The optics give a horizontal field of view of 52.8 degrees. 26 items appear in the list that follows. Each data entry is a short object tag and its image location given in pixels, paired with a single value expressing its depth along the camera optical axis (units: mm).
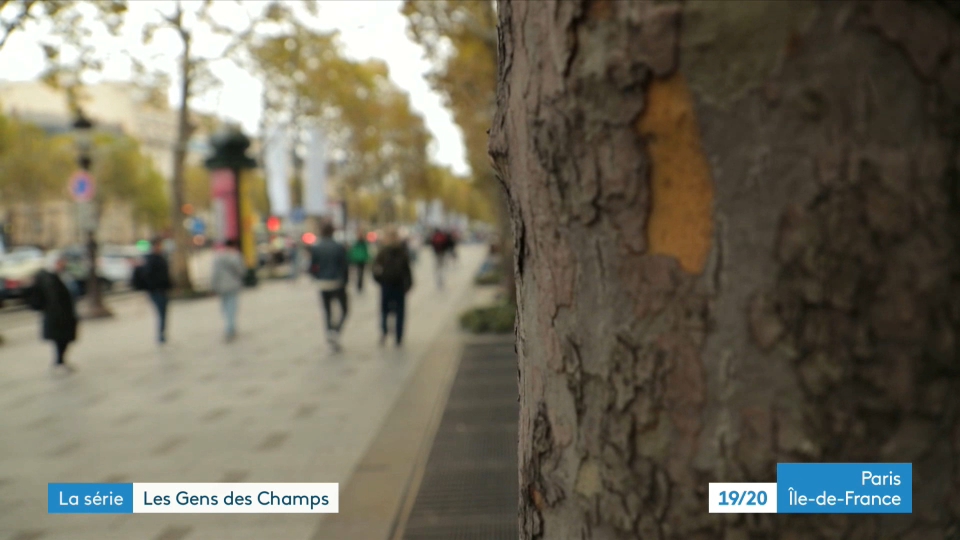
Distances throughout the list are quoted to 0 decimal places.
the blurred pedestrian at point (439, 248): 26469
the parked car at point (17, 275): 26125
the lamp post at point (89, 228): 21094
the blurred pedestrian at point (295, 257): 31016
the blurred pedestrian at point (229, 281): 15000
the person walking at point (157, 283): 14758
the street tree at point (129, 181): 73250
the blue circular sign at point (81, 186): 20141
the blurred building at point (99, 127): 80950
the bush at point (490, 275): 27089
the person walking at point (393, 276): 13023
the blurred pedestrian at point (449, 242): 28612
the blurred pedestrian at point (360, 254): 23281
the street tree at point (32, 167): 59969
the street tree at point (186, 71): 23859
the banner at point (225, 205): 30062
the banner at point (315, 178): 35375
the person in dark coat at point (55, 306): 11438
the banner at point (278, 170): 35625
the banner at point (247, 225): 30547
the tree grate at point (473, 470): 5164
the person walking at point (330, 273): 13211
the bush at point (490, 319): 14391
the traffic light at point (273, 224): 38438
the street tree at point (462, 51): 14569
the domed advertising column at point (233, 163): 30094
